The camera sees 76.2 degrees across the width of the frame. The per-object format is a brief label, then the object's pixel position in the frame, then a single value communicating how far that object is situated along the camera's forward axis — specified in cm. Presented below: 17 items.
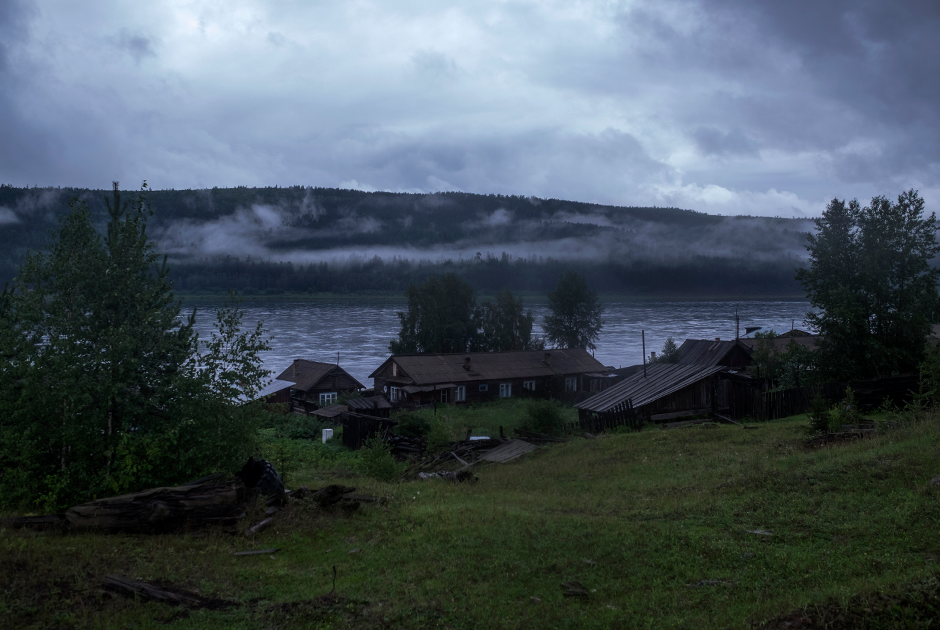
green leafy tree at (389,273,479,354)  7438
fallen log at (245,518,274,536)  1141
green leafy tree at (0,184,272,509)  1191
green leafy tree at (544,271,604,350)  8012
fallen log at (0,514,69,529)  1070
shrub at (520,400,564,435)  3183
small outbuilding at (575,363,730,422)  3142
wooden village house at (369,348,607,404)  5447
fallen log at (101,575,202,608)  788
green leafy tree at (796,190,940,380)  2950
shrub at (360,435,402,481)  2200
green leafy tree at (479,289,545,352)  7756
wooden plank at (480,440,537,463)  2575
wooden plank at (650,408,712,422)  3081
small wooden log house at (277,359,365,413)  5588
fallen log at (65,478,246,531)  1082
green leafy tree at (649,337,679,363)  5653
